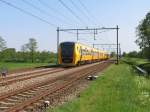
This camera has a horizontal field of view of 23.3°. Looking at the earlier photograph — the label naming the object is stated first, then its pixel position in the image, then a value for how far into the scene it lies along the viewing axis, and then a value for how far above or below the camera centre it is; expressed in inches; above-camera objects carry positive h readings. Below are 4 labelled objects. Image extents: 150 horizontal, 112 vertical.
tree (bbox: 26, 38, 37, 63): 3961.6 +150.7
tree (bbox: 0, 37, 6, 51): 3544.8 +134.1
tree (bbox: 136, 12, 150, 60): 3346.2 +242.1
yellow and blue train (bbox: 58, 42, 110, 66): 1711.4 +27.9
